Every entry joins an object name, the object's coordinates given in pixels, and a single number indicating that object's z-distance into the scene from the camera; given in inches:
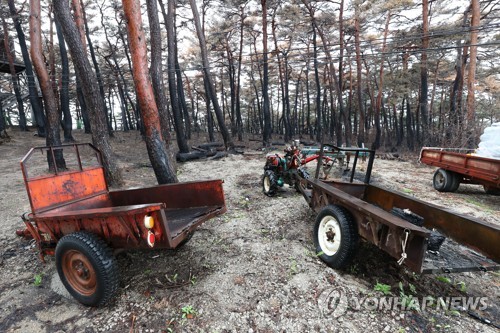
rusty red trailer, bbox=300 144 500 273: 89.0
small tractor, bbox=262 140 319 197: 243.0
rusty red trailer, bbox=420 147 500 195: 219.9
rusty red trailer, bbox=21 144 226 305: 93.0
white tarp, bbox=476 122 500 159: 244.5
